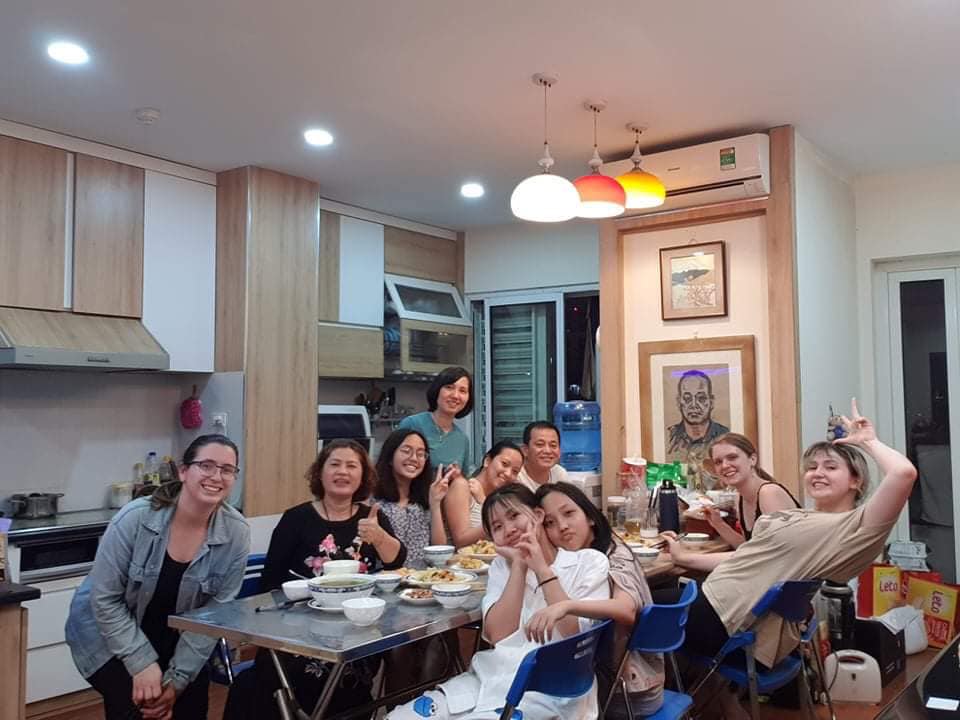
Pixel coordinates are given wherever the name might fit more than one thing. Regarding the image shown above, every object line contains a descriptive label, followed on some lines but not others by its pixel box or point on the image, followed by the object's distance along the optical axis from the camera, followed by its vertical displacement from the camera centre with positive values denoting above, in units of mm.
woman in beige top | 2643 -493
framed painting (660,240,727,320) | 4438 +618
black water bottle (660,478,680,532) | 3938 -530
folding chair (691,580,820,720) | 2676 -772
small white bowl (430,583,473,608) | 2436 -562
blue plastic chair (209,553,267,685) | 2758 -824
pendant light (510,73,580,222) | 3297 +778
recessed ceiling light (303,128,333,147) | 4137 +1303
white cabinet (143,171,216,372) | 4453 +720
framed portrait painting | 4340 +17
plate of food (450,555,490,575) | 2909 -578
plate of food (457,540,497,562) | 3148 -580
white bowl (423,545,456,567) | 2988 -549
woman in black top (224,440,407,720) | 2693 -482
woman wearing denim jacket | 2408 -551
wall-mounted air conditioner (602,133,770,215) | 4195 +1147
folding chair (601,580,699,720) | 2254 -642
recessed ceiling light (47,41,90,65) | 3178 +1327
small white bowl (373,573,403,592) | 2611 -564
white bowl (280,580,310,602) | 2488 -557
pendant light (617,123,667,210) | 3904 +961
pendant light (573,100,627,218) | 3584 +854
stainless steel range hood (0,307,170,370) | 3701 +281
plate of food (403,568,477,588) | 2643 -561
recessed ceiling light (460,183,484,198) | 5170 +1292
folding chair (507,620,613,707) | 1927 -631
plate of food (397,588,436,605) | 2461 -576
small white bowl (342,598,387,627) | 2234 -560
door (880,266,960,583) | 5078 +2
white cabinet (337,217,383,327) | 5418 +828
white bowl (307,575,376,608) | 2375 -535
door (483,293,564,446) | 6156 +279
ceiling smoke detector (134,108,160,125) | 3803 +1296
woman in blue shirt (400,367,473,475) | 3896 -73
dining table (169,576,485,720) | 2070 -595
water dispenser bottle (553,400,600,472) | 5602 -242
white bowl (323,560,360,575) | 2639 -521
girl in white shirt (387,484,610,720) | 2137 -534
